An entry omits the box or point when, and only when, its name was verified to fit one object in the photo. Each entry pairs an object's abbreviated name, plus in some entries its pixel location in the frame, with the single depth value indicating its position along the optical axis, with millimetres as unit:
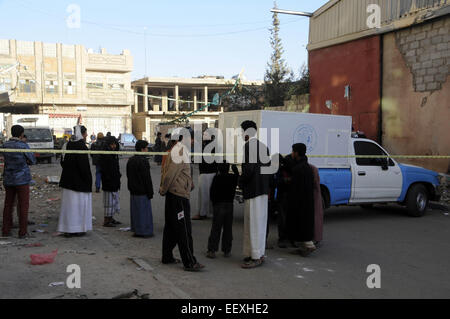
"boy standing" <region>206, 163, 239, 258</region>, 6344
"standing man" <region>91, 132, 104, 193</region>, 12803
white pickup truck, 8703
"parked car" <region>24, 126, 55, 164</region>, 23812
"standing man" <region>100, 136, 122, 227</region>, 8328
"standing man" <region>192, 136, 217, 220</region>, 9453
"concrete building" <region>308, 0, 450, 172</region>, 13016
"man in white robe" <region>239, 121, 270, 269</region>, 5887
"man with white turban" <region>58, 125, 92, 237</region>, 7320
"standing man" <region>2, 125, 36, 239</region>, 6949
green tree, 28469
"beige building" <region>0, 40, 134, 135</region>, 42062
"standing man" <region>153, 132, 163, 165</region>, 19716
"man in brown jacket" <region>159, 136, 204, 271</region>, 5695
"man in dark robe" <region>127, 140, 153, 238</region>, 7555
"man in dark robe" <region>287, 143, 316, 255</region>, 6582
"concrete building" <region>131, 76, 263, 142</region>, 48312
